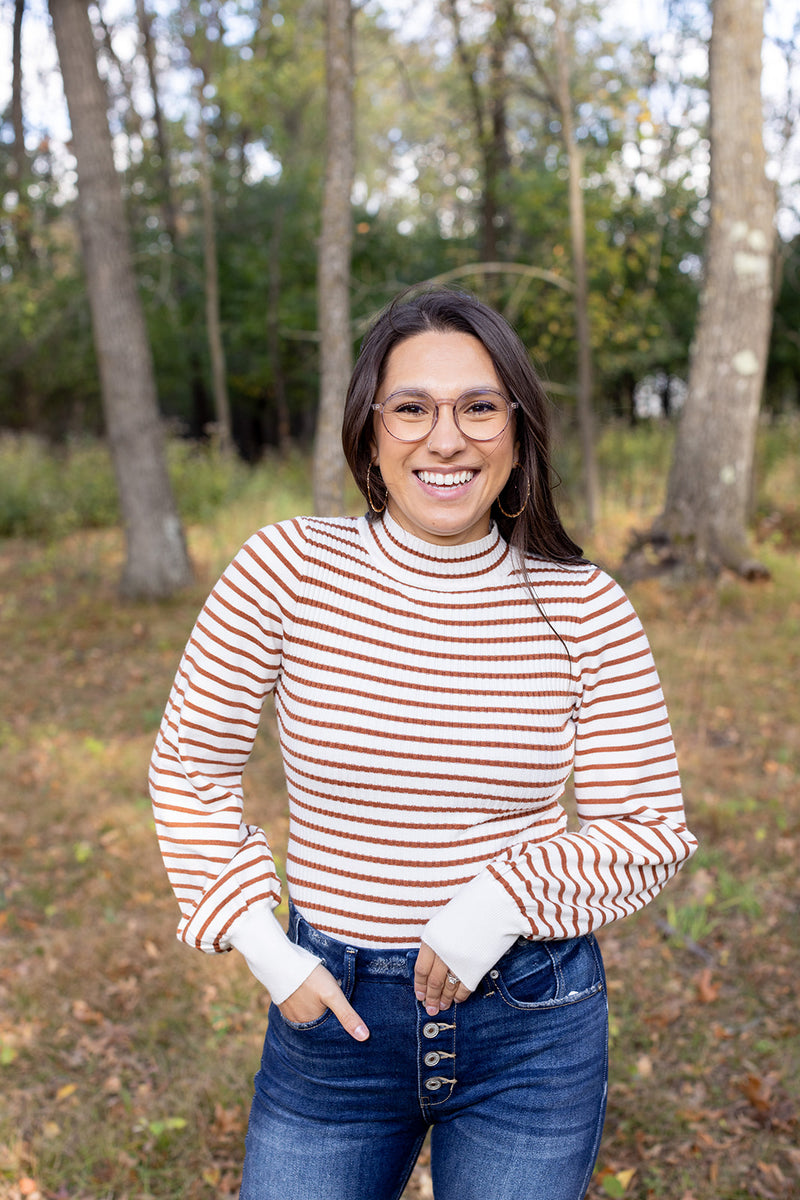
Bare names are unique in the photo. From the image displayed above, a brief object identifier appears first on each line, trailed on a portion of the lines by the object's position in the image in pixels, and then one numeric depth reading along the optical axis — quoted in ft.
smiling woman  4.99
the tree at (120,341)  27.48
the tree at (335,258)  19.89
